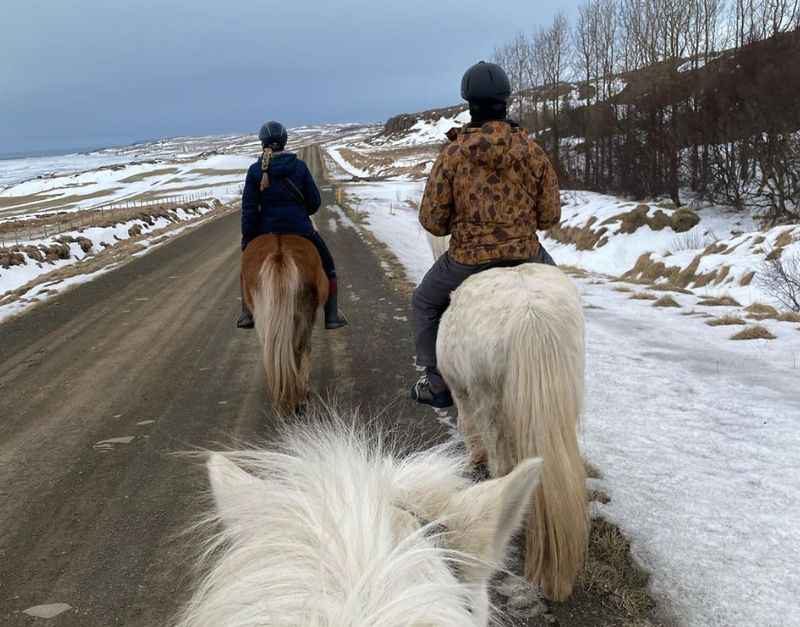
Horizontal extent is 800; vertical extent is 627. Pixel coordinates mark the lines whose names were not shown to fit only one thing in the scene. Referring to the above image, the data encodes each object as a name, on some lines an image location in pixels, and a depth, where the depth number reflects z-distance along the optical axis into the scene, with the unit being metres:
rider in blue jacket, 5.03
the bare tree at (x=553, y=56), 39.19
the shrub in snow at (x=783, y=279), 9.45
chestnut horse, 4.77
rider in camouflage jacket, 3.07
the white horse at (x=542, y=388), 2.37
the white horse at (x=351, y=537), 0.84
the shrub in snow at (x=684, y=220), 16.66
